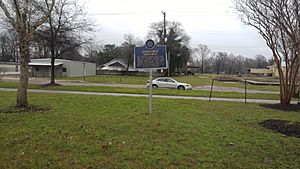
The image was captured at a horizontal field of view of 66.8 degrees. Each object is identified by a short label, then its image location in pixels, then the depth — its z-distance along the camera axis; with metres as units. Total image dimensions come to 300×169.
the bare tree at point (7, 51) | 68.08
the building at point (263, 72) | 78.45
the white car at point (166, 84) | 22.97
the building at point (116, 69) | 59.70
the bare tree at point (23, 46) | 8.85
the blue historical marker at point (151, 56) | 8.33
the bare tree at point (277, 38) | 10.40
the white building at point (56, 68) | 43.88
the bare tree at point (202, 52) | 98.44
